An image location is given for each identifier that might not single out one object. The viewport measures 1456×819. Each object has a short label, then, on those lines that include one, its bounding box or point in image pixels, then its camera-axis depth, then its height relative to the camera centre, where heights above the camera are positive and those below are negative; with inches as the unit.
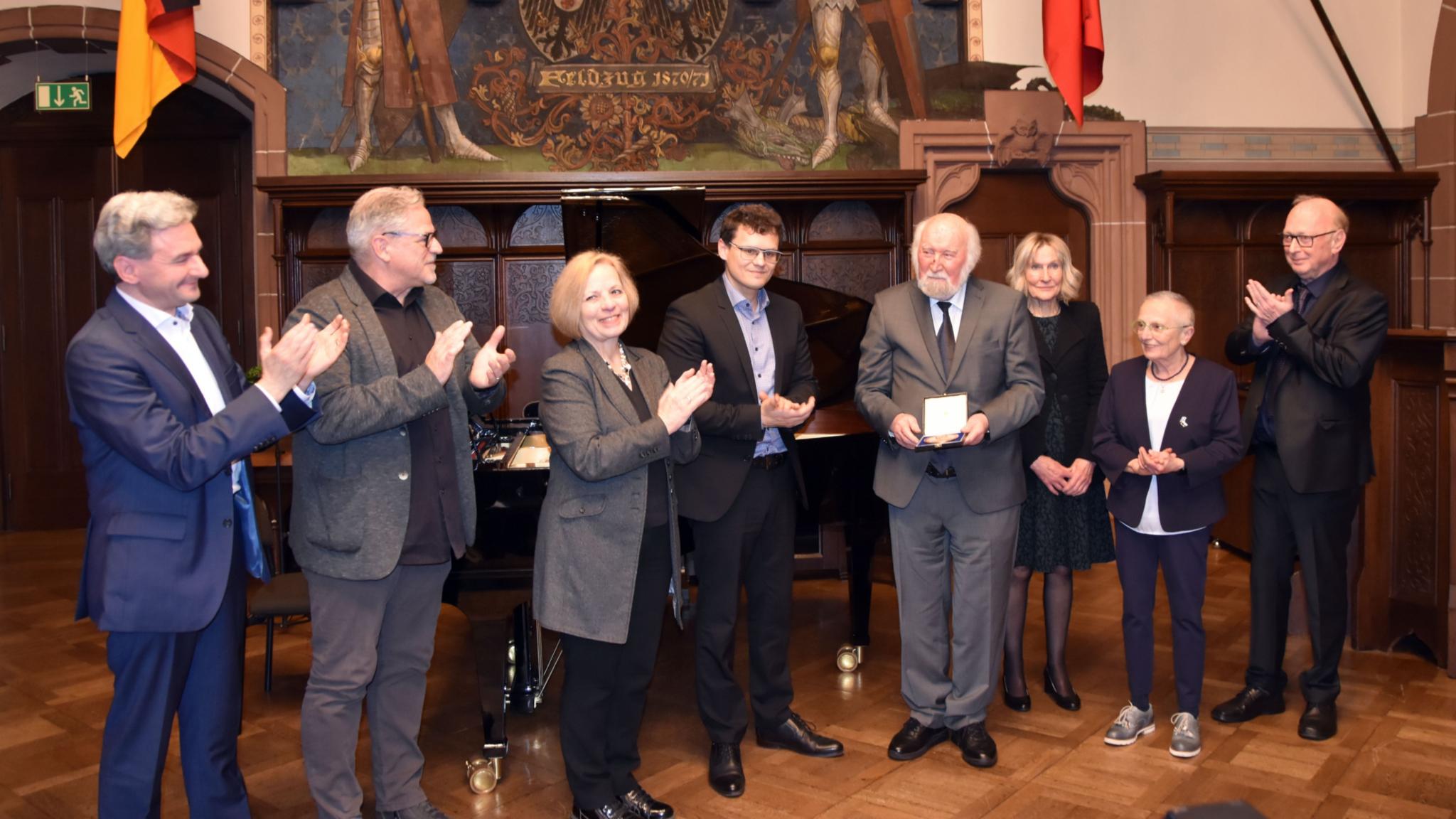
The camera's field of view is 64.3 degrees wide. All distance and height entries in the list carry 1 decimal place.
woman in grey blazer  115.6 -11.7
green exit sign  278.2 +74.1
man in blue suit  95.3 -4.5
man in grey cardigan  109.4 -8.9
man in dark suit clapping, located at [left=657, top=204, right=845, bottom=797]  131.4 -7.8
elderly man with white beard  136.0 -8.5
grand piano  135.1 -9.1
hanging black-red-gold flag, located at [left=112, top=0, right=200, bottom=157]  245.8 +75.1
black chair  161.3 -27.7
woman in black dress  151.3 -9.0
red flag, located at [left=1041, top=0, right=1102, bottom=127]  262.8 +80.0
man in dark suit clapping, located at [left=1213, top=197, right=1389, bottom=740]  143.4 -5.7
